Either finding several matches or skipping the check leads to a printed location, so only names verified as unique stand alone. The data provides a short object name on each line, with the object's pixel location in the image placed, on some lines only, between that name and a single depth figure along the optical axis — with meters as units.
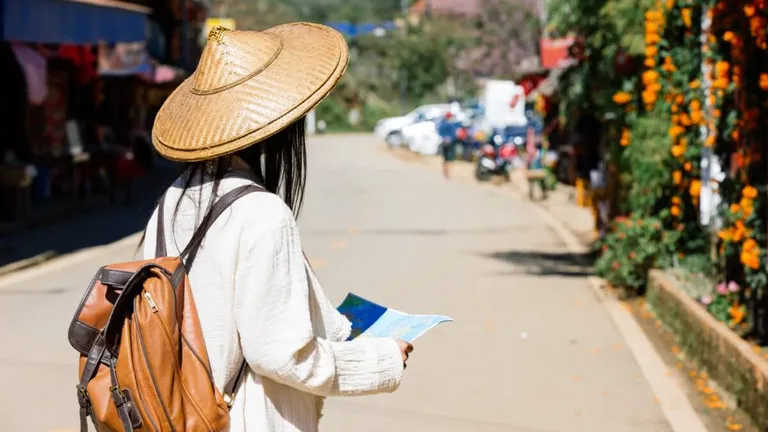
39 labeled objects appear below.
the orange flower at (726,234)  8.45
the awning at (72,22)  18.00
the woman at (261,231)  2.84
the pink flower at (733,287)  8.75
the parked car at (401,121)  53.78
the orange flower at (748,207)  8.18
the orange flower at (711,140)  9.50
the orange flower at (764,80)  7.77
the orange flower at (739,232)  8.24
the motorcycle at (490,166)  33.00
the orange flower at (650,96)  11.03
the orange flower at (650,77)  10.91
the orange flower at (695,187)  10.24
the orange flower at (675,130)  10.27
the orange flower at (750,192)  8.03
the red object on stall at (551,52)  21.77
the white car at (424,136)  47.91
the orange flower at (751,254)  7.86
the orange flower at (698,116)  9.96
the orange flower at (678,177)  10.89
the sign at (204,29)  50.34
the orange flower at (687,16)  10.39
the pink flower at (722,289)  9.00
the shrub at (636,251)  11.55
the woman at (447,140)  34.56
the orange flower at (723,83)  8.84
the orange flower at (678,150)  10.29
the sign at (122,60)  29.39
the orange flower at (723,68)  8.87
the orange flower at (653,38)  10.88
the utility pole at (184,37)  45.22
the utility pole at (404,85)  78.31
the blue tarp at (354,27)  67.00
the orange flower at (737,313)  8.53
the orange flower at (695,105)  10.01
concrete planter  6.78
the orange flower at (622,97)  12.08
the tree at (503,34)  46.75
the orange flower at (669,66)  10.66
